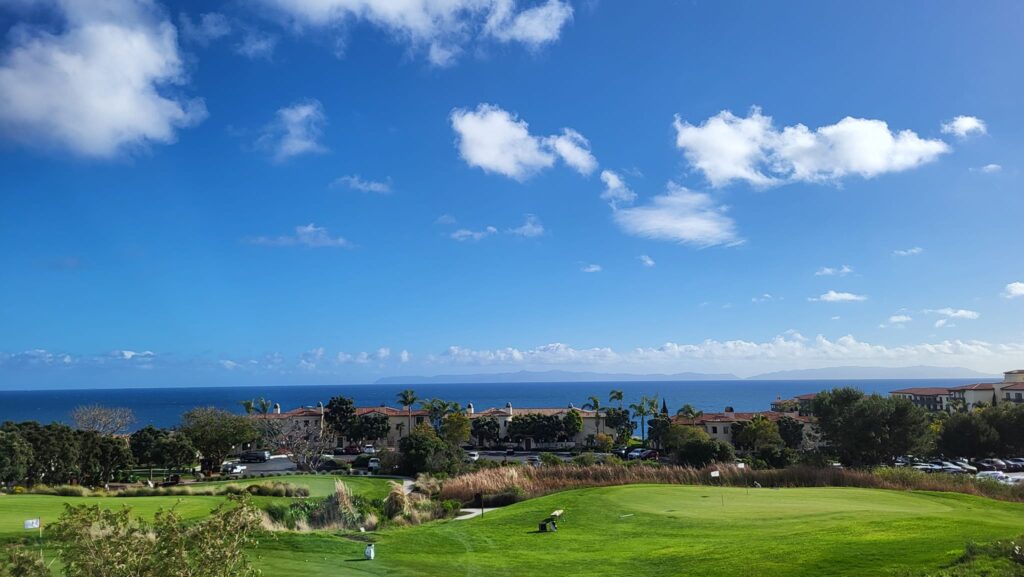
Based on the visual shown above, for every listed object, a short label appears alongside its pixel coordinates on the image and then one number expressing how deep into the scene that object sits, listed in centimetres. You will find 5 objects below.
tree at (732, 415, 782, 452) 6606
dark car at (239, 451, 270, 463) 6938
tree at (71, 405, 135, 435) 6512
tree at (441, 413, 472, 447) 6925
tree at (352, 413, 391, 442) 7456
